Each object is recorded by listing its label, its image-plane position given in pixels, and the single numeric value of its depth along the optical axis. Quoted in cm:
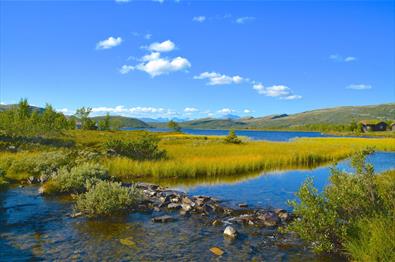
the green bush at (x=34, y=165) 2527
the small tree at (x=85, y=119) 12925
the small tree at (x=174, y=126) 17050
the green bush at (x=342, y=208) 1117
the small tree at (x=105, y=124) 13777
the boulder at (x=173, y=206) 1774
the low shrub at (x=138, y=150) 3422
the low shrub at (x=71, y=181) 2056
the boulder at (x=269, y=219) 1520
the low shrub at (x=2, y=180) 2188
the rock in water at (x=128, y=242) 1248
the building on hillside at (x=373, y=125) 19262
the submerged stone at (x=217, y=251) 1177
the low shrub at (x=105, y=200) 1586
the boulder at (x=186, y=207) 1727
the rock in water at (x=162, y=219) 1544
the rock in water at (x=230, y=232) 1347
